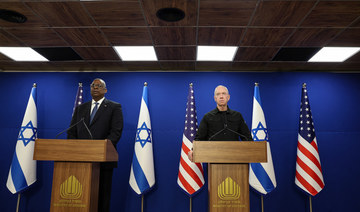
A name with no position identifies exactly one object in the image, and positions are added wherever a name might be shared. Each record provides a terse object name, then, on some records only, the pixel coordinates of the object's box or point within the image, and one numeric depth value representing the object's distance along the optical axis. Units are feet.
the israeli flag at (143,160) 12.73
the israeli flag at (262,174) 12.56
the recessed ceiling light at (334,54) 12.82
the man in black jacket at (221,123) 10.00
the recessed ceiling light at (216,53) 12.85
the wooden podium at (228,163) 7.31
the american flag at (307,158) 12.58
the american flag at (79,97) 14.23
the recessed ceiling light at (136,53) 12.98
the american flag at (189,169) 12.64
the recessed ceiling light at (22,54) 13.25
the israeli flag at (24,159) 12.76
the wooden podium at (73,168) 7.22
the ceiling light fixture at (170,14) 9.51
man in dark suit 8.88
